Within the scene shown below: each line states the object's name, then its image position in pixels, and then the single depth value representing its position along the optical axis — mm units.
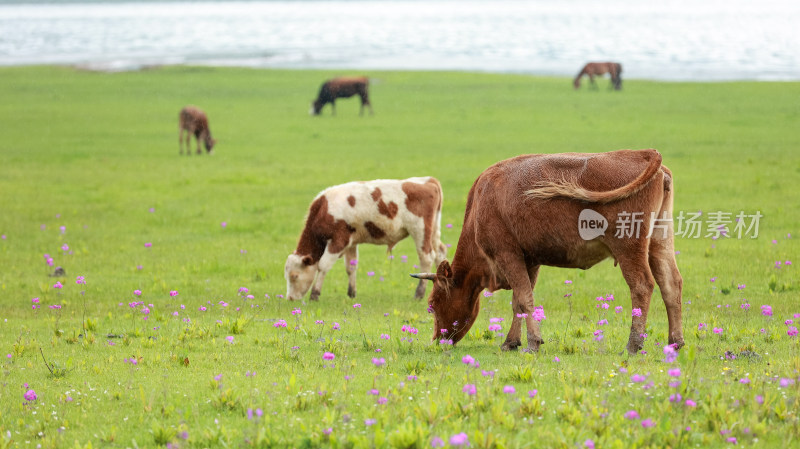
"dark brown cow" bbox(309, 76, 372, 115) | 88937
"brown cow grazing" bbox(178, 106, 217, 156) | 63250
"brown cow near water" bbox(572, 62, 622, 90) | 103562
